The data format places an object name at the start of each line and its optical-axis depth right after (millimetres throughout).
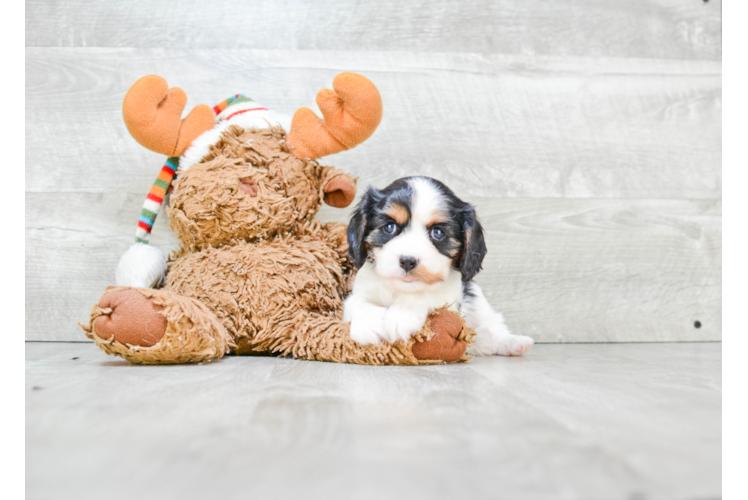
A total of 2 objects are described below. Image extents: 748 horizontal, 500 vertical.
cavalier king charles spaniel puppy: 675
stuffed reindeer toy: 700
